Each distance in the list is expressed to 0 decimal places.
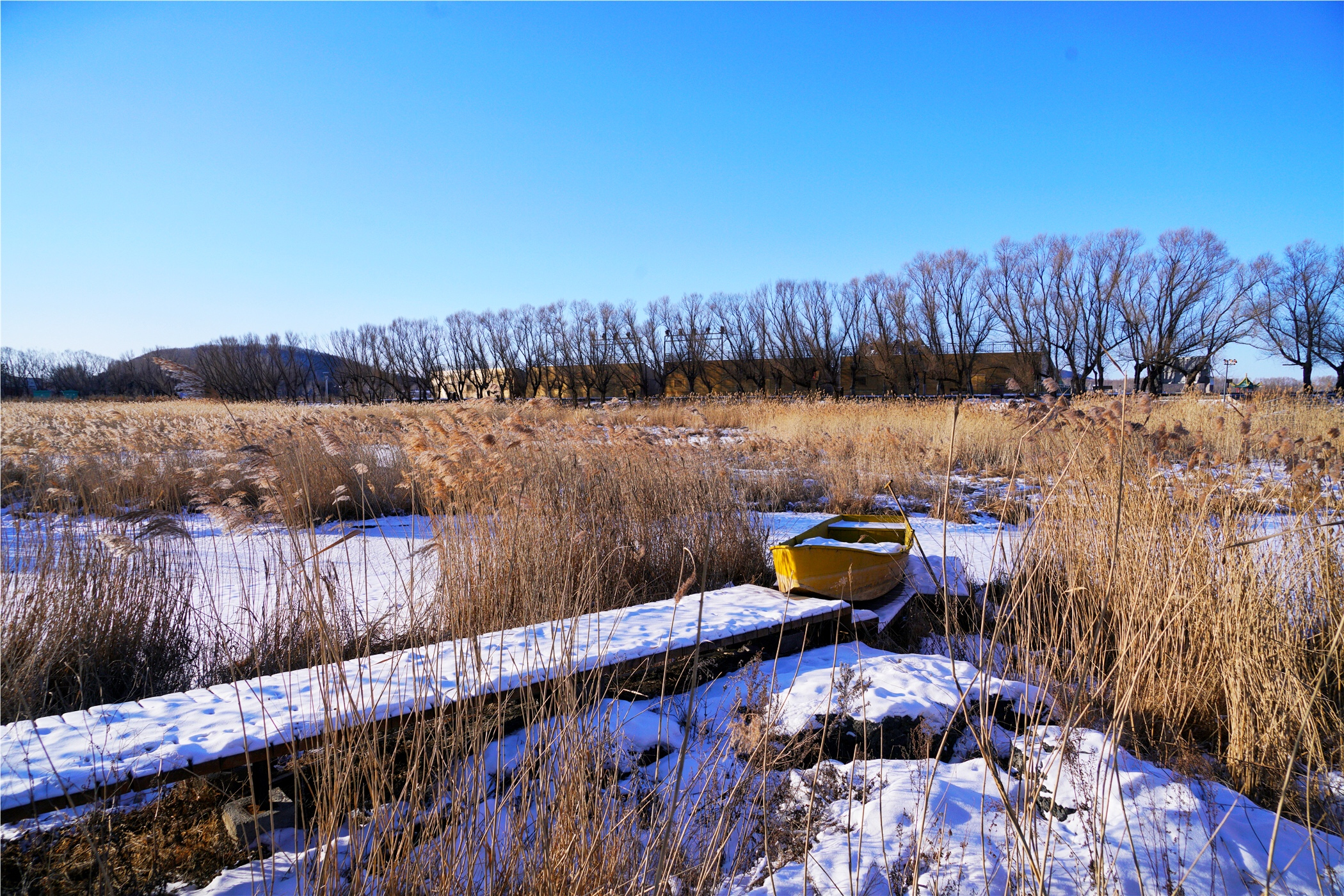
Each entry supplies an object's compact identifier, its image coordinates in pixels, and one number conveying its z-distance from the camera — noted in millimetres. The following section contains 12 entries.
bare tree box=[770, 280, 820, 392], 42188
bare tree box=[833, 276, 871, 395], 40531
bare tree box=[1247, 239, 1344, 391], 30547
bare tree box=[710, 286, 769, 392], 43219
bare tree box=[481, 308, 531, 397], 48344
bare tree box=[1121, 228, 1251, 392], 30781
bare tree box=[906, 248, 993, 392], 38031
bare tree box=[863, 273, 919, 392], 38875
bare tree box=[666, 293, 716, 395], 44438
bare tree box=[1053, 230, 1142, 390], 33750
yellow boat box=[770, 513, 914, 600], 4035
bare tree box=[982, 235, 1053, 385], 34625
